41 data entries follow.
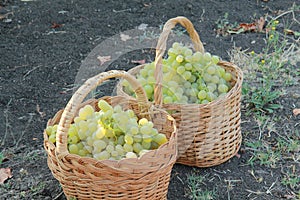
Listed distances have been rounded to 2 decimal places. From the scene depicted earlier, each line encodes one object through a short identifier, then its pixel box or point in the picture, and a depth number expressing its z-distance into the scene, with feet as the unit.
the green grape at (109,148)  6.49
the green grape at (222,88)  7.85
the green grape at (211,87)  7.74
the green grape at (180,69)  7.78
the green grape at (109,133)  6.61
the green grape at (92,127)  6.64
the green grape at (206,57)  7.95
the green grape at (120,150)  6.51
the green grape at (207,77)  7.86
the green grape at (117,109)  6.85
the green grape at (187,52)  7.88
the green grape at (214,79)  7.89
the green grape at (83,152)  6.61
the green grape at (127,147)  6.52
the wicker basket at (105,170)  6.04
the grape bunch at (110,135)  6.52
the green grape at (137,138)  6.66
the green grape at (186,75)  7.80
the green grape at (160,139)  6.78
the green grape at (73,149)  6.56
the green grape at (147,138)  6.66
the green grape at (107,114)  6.66
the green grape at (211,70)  7.84
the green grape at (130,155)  6.39
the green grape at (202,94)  7.61
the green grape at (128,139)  6.52
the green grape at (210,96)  7.64
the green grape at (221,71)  8.07
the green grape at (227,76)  8.16
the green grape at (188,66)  7.82
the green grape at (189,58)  7.82
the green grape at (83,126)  6.67
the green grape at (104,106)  6.89
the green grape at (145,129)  6.66
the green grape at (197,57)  7.86
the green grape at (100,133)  6.51
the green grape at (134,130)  6.62
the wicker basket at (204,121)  7.39
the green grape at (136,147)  6.62
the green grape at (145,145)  6.70
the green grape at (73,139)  6.67
